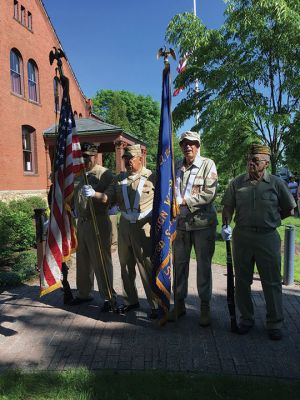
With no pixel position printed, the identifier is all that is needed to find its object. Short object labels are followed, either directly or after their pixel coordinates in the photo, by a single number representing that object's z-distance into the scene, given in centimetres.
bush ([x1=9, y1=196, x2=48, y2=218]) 1328
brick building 1547
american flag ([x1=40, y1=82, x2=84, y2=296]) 423
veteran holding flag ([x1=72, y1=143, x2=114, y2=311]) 470
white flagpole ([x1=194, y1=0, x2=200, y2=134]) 887
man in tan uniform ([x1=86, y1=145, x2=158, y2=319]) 438
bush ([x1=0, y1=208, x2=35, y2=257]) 913
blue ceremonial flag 399
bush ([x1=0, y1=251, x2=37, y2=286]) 620
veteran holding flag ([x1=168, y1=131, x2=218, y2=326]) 414
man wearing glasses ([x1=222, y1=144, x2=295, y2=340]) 380
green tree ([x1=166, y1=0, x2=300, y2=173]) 741
